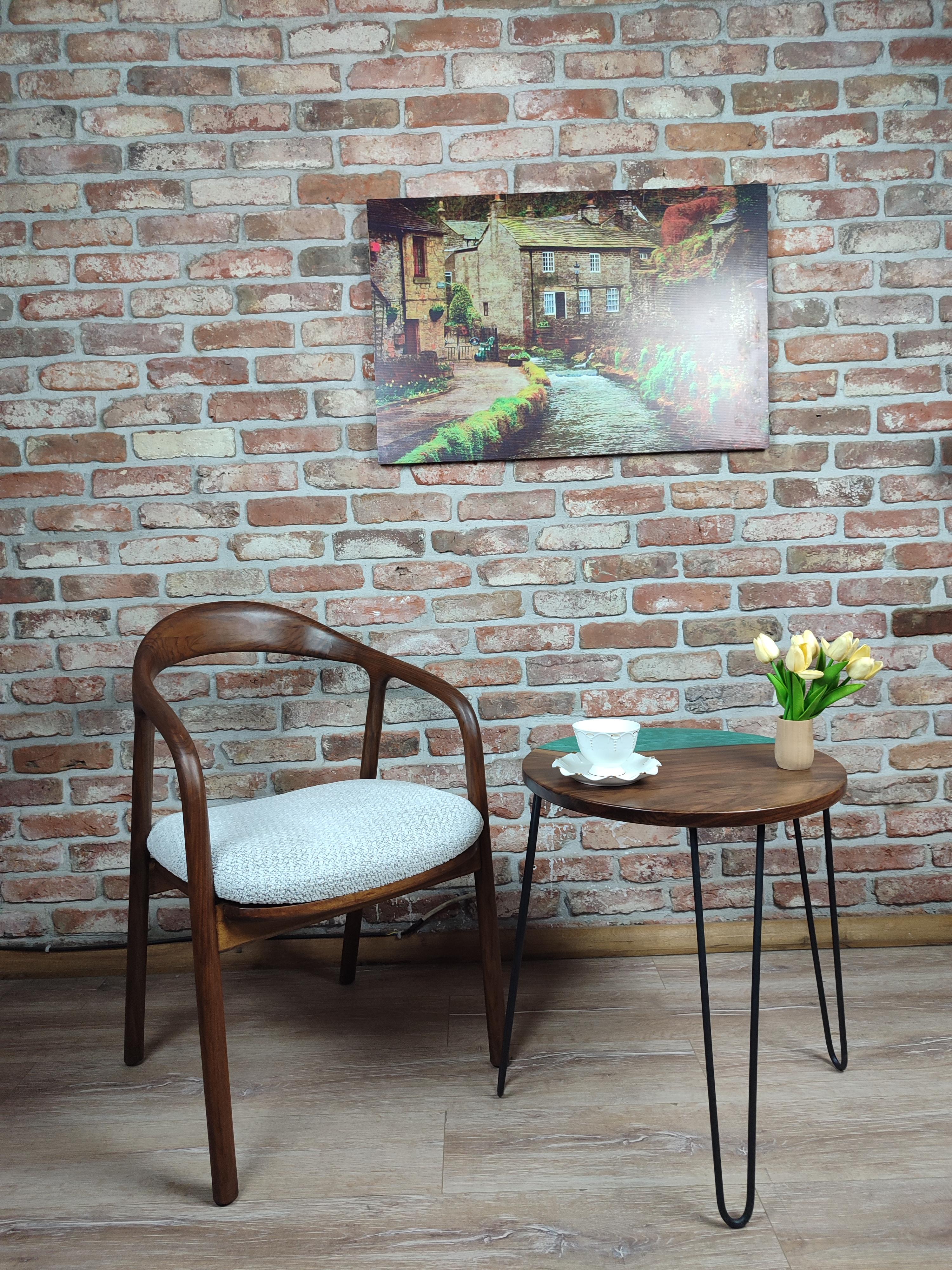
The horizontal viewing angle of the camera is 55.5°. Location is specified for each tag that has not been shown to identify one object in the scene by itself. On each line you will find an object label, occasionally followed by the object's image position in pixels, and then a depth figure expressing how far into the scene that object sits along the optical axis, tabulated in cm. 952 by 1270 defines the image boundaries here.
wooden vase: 142
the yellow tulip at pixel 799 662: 140
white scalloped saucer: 136
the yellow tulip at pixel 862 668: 141
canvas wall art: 196
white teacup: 137
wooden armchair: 133
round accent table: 123
